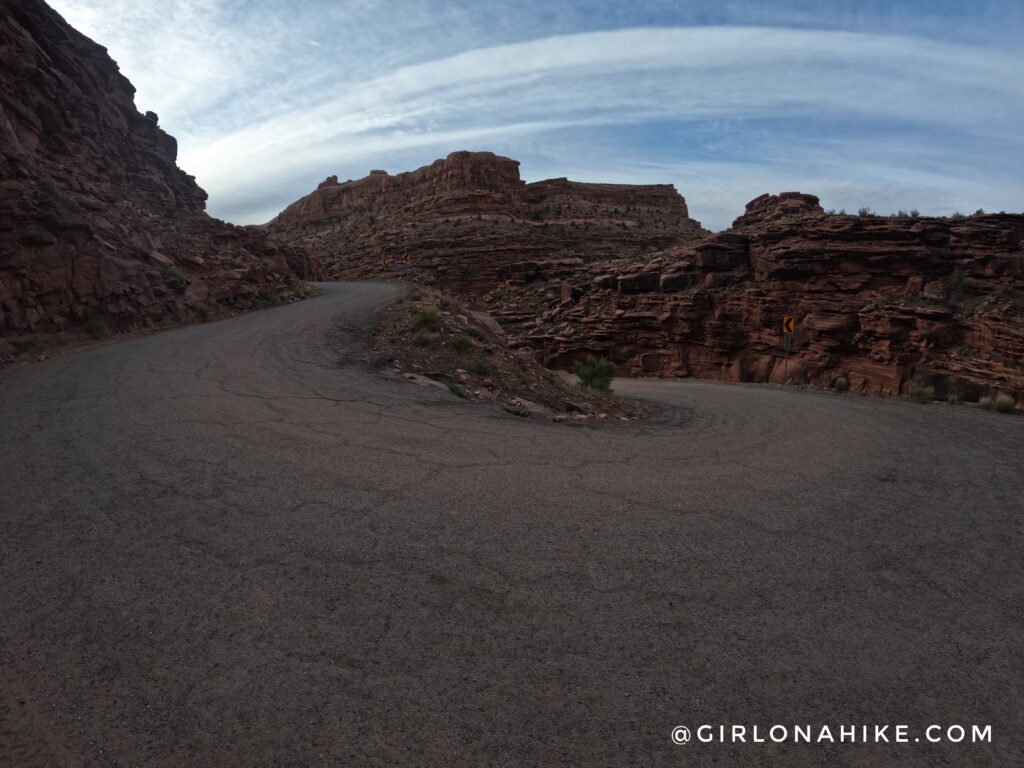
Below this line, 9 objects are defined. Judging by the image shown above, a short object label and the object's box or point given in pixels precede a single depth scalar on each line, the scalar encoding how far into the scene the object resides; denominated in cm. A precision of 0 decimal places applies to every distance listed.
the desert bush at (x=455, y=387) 970
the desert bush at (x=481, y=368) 1118
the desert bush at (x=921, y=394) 1669
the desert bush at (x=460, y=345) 1226
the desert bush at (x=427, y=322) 1344
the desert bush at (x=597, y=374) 1630
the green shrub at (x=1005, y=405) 1466
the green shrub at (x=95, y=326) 1455
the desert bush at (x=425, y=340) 1253
